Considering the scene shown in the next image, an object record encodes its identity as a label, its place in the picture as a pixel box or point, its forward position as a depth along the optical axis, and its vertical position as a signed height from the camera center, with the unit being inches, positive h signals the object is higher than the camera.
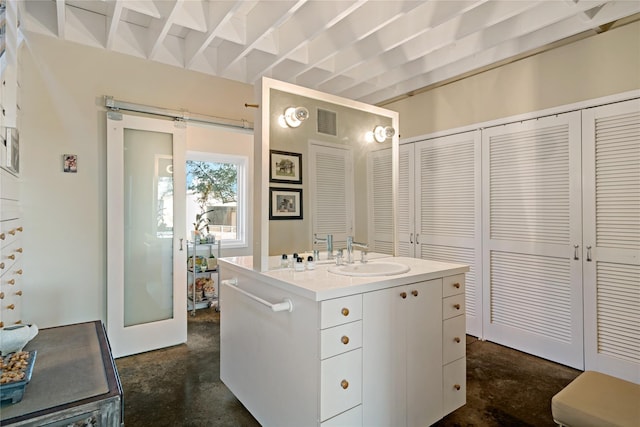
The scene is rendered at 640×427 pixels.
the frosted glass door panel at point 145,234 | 113.1 -7.6
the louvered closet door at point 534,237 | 104.3 -8.0
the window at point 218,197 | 181.2 +9.8
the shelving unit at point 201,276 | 161.3 -32.8
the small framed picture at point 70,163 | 105.9 +16.5
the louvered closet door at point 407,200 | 150.4 +6.4
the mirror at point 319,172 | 78.4 +11.4
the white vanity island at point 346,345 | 59.3 -27.5
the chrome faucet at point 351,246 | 91.3 -9.2
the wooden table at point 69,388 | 35.7 -21.6
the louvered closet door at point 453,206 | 129.1 +3.5
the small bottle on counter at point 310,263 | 78.4 -12.0
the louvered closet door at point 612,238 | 92.8 -7.1
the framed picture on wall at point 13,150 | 77.8 +16.1
